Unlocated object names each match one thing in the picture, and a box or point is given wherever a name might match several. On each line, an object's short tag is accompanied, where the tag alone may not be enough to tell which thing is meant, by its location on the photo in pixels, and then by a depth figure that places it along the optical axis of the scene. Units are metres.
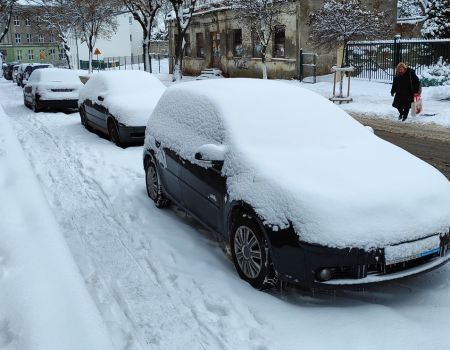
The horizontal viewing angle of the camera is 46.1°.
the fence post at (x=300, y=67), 26.44
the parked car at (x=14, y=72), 39.19
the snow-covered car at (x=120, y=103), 10.81
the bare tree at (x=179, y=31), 30.45
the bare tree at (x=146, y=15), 32.61
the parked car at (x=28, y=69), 30.08
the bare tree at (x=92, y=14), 40.12
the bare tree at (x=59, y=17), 43.53
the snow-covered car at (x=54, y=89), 16.83
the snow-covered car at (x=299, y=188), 3.97
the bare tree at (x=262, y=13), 25.17
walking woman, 13.79
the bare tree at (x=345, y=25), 21.52
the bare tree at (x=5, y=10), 42.14
